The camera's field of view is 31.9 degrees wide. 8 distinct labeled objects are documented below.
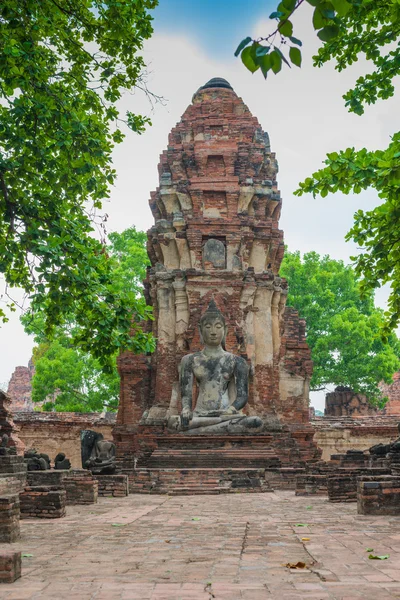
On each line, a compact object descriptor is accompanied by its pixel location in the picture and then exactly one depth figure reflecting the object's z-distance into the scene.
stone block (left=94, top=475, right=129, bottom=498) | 11.12
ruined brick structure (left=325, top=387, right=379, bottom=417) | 29.95
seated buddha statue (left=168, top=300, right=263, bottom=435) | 16.14
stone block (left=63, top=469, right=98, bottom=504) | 9.56
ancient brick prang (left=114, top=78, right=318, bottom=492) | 18.16
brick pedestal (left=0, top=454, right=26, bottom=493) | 10.02
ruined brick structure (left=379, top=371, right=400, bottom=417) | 33.69
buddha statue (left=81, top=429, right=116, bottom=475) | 14.11
